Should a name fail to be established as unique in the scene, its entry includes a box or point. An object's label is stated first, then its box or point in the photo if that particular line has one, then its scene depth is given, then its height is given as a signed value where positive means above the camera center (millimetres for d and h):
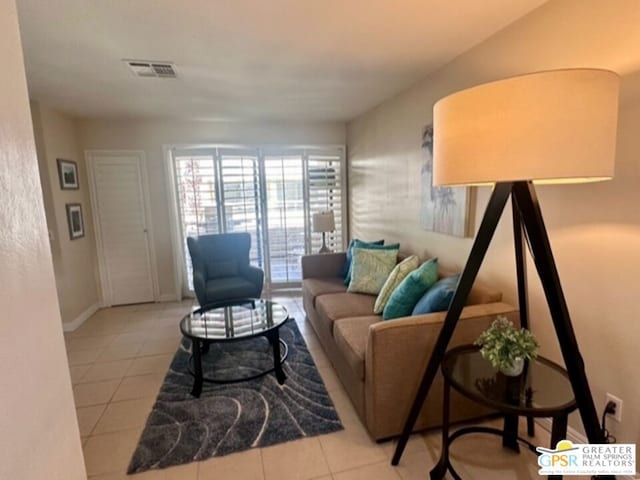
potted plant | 1481 -663
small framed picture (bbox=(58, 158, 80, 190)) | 3674 +349
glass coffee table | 2443 -938
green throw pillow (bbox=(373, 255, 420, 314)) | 2598 -633
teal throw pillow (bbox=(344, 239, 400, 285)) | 3216 -469
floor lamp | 1114 +164
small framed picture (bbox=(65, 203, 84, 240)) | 3789 -156
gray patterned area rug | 1947 -1339
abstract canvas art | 2473 -77
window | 4516 +42
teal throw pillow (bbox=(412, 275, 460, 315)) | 1970 -590
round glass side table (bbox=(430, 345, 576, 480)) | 1330 -814
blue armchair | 3526 -753
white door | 4238 -276
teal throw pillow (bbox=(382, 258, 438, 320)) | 2252 -619
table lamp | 4348 -296
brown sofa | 1836 -905
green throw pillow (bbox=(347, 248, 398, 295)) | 3030 -637
